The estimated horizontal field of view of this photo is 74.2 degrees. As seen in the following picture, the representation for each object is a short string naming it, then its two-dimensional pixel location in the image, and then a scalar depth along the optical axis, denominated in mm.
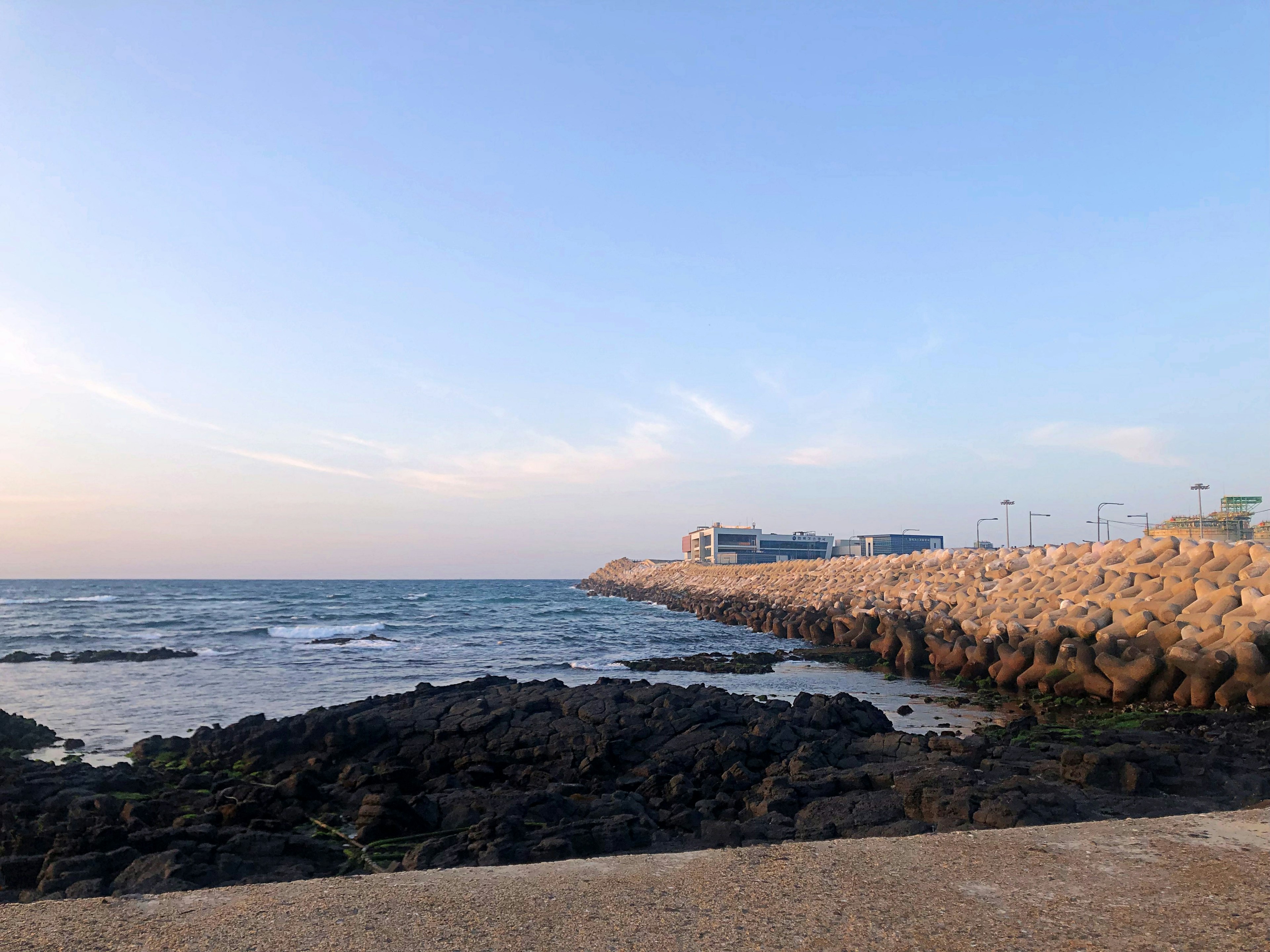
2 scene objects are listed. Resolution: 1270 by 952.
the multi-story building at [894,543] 99250
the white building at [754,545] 100831
